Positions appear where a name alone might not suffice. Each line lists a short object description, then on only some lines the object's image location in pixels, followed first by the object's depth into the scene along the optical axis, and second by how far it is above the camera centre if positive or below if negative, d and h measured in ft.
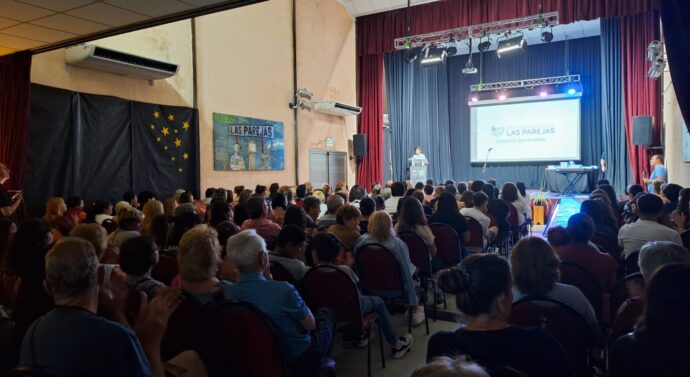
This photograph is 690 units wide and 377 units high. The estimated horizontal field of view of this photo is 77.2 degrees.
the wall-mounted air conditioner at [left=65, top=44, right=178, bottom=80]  19.47 +5.88
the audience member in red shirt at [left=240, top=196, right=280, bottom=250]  12.21 -1.14
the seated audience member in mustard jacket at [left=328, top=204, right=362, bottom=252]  11.85 -1.26
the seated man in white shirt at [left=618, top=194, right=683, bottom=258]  10.34 -1.30
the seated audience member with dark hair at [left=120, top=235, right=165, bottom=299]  6.97 -1.24
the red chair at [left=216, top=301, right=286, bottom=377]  5.87 -2.20
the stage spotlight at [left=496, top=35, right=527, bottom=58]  31.40 +9.83
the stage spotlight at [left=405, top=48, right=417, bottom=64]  35.76 +10.39
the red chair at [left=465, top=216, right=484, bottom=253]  15.52 -2.01
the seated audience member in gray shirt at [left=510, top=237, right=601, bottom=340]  6.47 -1.51
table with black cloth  37.55 -0.12
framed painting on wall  28.27 +2.77
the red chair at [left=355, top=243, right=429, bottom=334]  10.48 -2.31
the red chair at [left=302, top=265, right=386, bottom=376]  8.37 -2.26
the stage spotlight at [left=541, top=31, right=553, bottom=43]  31.02 +10.22
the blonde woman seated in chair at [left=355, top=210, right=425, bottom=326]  10.66 -1.54
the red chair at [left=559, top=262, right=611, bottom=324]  7.82 -1.97
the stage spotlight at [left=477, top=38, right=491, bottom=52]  34.32 +10.69
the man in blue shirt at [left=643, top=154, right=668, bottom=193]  26.41 +0.33
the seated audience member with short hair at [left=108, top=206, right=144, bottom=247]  11.00 -1.09
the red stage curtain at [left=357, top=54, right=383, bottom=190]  43.70 +6.42
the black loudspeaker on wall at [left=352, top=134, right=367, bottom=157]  41.27 +3.51
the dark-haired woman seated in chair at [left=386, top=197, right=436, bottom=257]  12.83 -1.22
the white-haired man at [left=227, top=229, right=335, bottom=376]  6.75 -1.87
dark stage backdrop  44.96 +8.29
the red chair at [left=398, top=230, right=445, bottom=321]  12.41 -2.10
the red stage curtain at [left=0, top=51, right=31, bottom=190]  16.65 +2.94
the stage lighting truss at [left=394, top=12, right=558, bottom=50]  31.22 +11.81
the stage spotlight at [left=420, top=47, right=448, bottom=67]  34.06 +9.70
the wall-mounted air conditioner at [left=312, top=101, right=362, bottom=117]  36.52 +6.41
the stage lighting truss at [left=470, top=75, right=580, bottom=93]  41.39 +9.65
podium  43.03 +1.25
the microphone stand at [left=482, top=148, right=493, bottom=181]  44.61 +2.05
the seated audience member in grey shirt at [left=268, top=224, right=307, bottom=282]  8.87 -1.43
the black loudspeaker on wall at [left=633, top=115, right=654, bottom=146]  31.81 +3.47
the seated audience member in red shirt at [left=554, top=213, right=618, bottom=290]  8.89 -1.59
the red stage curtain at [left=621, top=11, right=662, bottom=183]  33.71 +7.62
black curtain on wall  19.17 +1.93
